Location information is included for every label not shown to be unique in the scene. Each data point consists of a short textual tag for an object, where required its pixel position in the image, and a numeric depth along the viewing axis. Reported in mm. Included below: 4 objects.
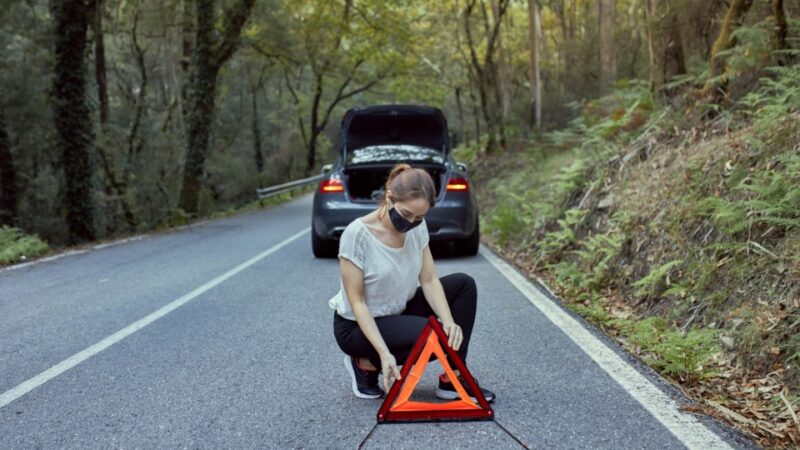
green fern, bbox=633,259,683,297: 5938
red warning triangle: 3705
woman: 3713
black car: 9852
